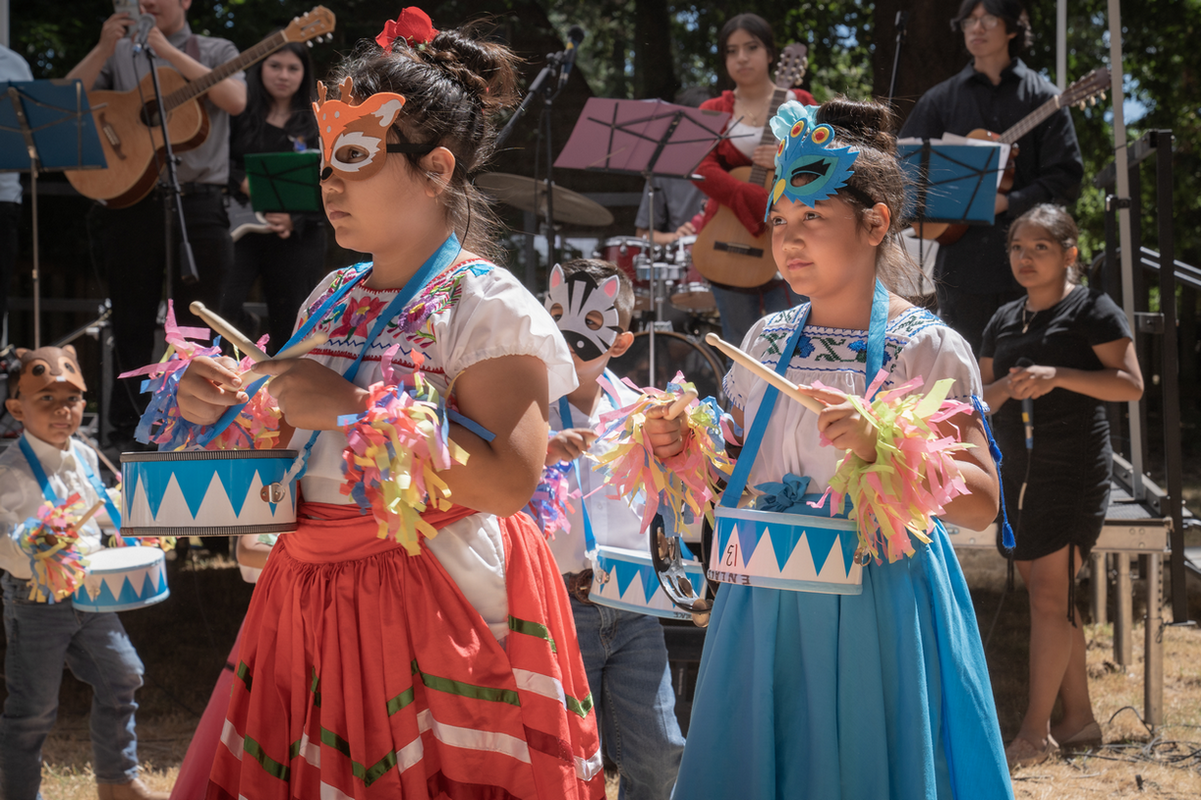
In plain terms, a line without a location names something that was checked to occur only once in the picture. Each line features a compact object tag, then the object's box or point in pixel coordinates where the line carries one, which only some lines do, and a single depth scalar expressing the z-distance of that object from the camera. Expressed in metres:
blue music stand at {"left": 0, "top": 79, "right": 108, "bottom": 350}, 5.04
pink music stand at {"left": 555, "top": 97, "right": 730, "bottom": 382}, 5.36
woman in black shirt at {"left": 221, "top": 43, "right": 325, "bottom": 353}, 5.59
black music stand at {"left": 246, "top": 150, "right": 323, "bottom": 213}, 5.02
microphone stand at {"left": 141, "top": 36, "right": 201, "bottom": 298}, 4.85
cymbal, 6.39
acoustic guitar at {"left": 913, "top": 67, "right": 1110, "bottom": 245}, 4.95
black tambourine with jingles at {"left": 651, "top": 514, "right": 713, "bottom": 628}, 2.10
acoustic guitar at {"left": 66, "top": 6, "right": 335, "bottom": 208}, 5.32
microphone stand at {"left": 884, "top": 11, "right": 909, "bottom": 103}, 5.31
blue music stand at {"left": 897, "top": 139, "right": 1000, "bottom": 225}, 4.52
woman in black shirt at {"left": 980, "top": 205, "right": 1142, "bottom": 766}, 4.14
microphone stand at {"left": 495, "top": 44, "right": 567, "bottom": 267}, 5.30
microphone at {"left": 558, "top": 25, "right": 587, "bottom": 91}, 5.20
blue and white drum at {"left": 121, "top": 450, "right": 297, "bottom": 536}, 1.61
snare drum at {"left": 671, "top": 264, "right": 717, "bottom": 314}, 6.37
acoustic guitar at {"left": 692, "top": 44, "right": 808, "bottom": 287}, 5.55
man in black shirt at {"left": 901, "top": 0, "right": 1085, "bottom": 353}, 5.06
